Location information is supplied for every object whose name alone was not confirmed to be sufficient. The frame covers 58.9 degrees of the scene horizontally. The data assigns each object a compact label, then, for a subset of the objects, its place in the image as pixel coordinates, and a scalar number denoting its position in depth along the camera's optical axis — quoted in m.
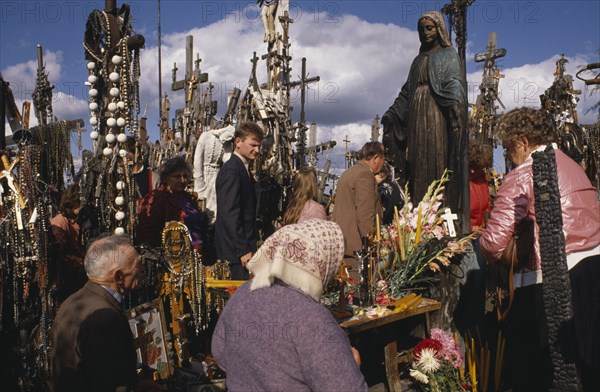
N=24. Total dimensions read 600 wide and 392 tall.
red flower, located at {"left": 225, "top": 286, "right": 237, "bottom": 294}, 4.10
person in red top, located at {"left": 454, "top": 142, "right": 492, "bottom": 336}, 4.75
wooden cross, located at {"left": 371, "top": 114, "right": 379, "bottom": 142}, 19.84
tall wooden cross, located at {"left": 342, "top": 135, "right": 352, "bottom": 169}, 19.48
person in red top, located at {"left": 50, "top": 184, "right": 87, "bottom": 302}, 4.39
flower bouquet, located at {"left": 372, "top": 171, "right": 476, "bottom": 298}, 4.61
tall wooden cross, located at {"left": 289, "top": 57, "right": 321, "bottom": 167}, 13.73
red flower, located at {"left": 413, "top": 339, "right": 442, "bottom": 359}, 3.86
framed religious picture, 3.62
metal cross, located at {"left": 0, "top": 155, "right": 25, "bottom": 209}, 4.03
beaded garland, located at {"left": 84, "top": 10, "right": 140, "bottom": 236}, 4.18
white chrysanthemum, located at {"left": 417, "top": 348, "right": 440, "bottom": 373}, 3.77
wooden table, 3.72
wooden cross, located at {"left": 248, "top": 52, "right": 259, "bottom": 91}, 11.42
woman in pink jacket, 2.56
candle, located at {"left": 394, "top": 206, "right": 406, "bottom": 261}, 4.72
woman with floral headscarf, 2.03
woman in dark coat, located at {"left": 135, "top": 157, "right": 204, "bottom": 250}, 5.12
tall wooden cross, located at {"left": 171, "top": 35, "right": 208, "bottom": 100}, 15.27
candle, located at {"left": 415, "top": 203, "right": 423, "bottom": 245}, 4.76
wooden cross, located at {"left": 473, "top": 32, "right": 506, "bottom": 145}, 17.00
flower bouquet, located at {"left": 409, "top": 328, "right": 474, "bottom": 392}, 3.81
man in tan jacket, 5.58
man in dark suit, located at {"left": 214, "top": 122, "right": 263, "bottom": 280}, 4.66
